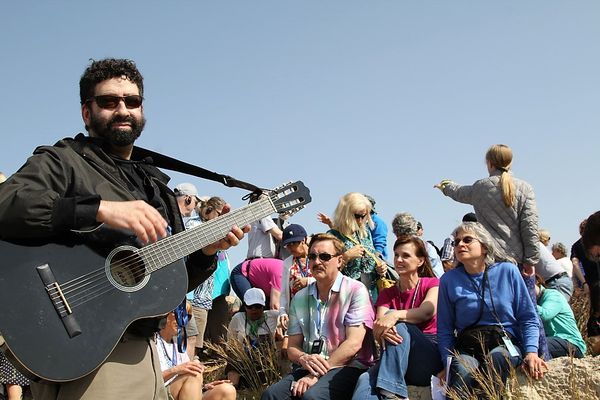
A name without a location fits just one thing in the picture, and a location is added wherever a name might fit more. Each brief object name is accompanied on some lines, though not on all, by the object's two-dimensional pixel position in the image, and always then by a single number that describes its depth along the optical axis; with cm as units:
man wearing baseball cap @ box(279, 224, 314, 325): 744
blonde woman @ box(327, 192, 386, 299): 742
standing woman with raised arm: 672
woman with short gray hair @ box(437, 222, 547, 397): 514
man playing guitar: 268
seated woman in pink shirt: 541
